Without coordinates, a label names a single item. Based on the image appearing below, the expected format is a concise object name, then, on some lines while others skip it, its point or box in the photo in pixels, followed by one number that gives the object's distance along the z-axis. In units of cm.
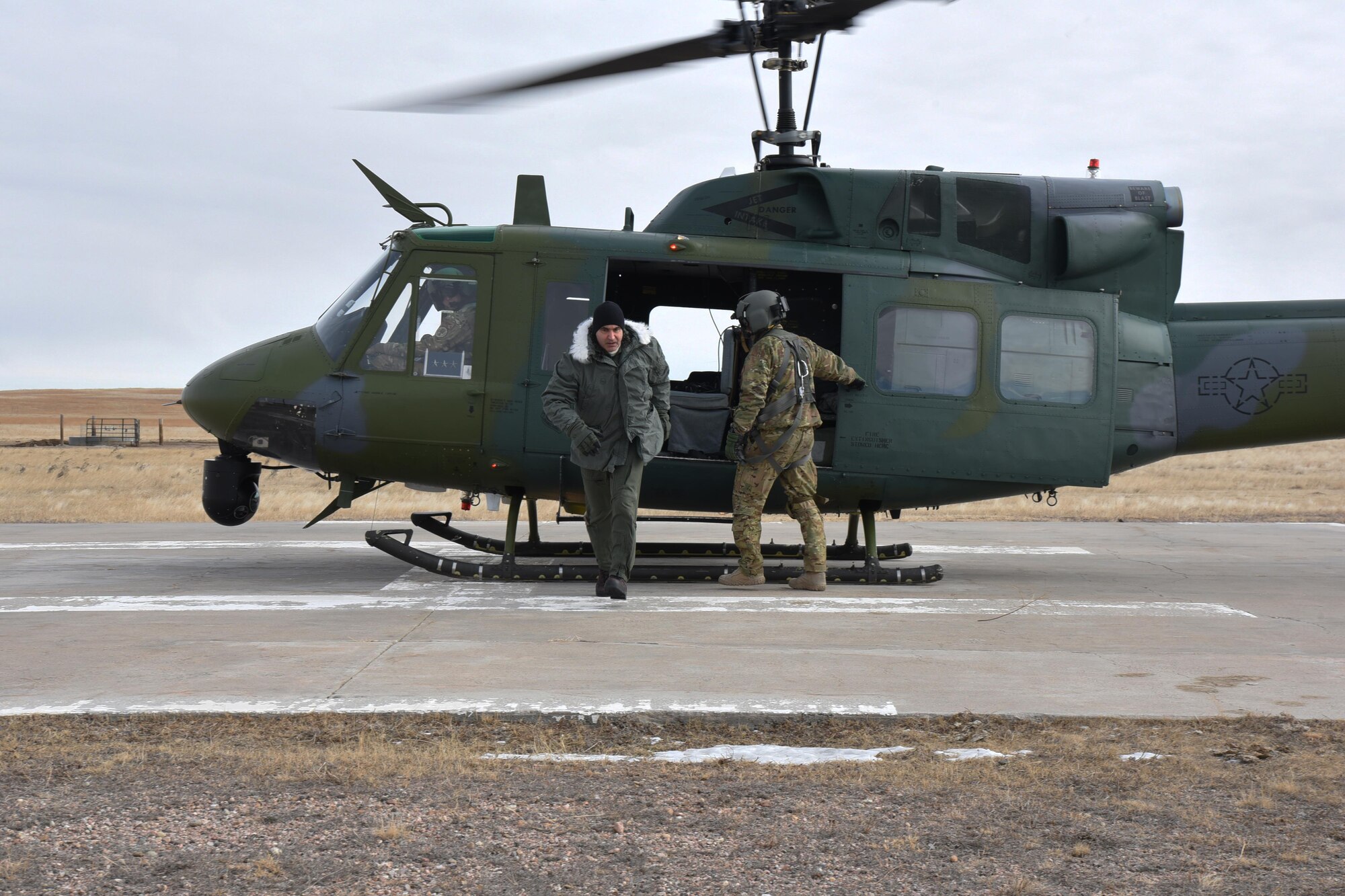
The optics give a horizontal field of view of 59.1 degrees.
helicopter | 867
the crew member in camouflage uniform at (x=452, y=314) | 870
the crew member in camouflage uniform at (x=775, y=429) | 812
